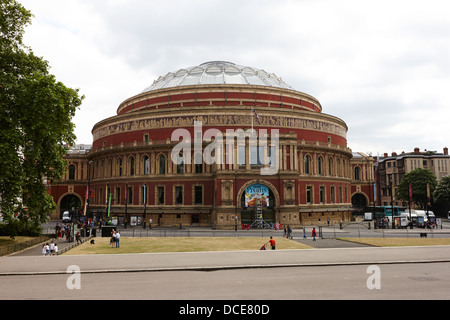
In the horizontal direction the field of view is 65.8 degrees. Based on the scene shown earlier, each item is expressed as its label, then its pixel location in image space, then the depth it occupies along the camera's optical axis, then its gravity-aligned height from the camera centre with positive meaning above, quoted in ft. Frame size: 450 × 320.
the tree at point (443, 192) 250.78 +6.32
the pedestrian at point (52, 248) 82.74 -10.70
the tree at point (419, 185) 266.36 +12.73
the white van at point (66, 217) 204.56 -8.53
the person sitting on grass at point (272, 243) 84.11 -9.94
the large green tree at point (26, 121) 81.15 +19.92
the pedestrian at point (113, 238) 92.58 -9.56
